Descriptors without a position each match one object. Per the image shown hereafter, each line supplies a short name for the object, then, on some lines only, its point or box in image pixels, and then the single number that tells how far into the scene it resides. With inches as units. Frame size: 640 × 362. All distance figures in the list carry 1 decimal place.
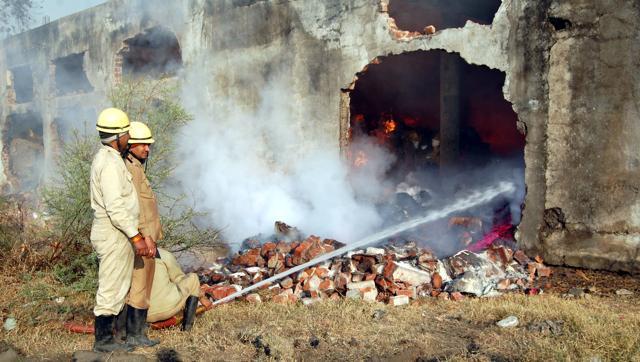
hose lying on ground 185.9
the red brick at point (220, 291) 235.2
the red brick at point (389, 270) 243.5
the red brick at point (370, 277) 243.4
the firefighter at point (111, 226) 158.1
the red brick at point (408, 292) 234.8
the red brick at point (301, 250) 267.1
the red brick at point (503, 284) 242.8
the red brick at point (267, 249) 280.2
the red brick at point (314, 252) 266.2
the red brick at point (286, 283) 248.5
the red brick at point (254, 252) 283.7
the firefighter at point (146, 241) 168.9
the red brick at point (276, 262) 268.2
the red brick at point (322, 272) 251.8
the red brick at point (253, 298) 232.4
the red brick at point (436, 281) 245.8
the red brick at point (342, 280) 241.9
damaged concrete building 243.1
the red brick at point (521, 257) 261.0
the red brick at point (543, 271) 254.1
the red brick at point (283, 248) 280.2
